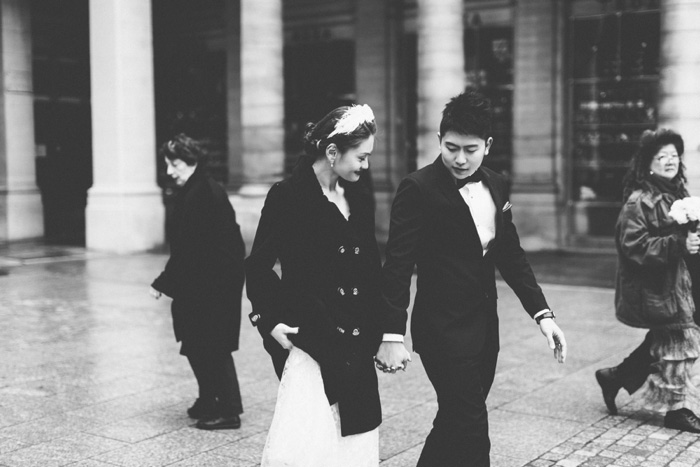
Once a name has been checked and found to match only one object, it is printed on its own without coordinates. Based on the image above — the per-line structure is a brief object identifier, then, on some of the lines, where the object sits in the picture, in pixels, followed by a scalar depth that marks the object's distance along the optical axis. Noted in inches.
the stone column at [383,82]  773.9
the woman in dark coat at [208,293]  246.7
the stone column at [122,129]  681.6
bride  157.5
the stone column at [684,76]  496.4
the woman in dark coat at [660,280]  240.4
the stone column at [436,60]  601.9
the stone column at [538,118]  690.8
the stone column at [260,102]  666.2
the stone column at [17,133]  799.1
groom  168.9
